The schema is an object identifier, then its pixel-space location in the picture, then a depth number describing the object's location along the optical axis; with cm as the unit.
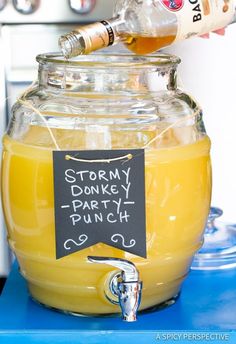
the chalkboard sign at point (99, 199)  90
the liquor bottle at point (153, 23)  94
